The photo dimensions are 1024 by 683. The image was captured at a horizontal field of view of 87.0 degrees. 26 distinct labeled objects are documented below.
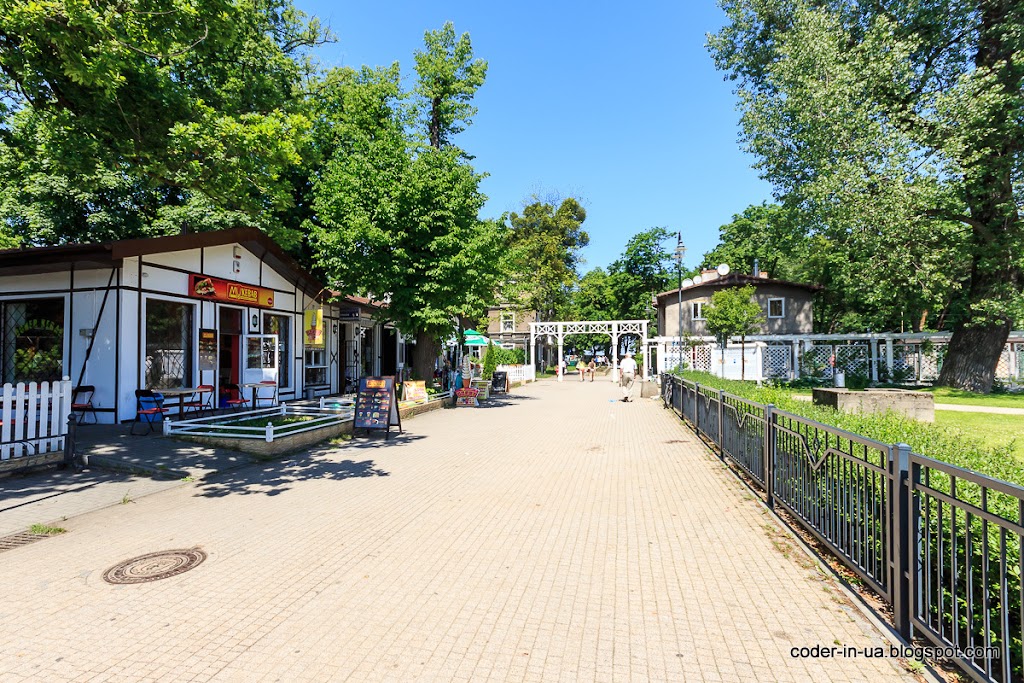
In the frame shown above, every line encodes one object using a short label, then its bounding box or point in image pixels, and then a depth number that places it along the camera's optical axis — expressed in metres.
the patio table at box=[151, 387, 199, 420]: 11.62
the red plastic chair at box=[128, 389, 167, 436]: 10.52
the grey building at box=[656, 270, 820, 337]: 38.03
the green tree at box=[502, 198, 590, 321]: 45.94
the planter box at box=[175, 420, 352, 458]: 9.39
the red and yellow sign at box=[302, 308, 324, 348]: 18.75
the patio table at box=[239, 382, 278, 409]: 14.29
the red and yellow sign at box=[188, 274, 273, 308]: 14.13
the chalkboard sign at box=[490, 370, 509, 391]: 25.23
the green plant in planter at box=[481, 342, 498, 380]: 28.91
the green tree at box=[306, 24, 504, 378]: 17.12
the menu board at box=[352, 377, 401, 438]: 11.63
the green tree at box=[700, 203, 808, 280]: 23.81
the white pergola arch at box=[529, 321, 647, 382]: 39.59
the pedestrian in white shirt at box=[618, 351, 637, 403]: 21.27
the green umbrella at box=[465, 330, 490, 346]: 24.88
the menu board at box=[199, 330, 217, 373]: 14.39
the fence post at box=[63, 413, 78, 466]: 7.78
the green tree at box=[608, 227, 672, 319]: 60.91
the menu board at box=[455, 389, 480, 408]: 19.11
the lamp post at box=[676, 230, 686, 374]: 26.70
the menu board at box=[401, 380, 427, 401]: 16.84
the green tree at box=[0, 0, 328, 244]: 8.12
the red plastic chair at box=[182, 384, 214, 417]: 13.44
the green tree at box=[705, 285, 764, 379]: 30.45
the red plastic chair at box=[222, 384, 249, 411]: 14.81
